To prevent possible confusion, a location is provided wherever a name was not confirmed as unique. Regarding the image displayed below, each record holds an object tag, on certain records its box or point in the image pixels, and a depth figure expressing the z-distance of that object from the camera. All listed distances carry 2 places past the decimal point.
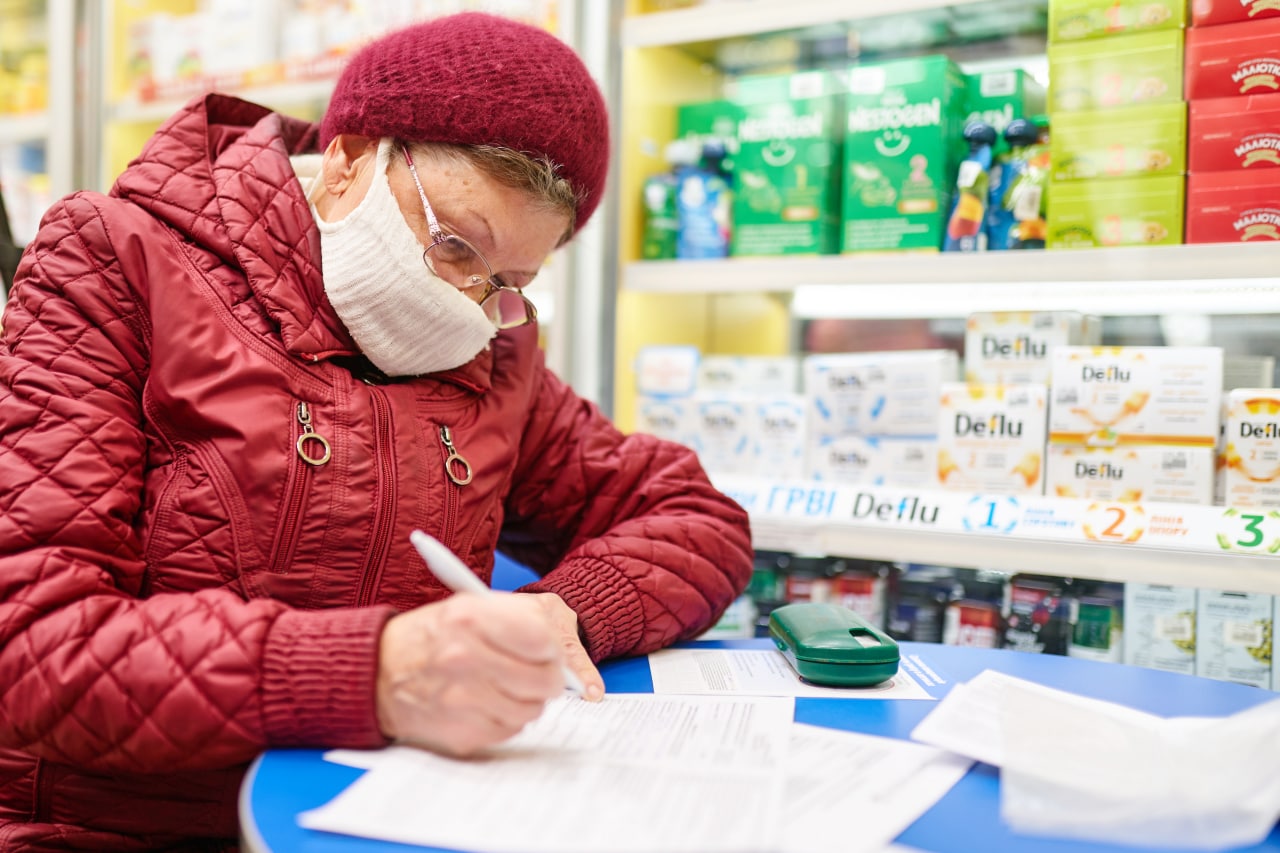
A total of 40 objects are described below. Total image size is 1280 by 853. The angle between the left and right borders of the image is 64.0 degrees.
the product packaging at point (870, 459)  1.94
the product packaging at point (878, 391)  1.94
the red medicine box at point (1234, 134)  1.62
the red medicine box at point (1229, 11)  1.64
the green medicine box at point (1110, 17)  1.71
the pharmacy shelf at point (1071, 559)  1.57
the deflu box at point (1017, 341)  1.88
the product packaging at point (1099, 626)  1.89
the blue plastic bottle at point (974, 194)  1.92
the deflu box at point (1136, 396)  1.69
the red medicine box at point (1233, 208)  1.62
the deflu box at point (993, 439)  1.83
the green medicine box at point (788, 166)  2.08
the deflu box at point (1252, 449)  1.64
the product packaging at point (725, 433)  2.10
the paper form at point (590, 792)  0.72
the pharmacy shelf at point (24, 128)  3.23
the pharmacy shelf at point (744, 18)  1.93
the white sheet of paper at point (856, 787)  0.75
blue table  0.77
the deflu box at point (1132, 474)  1.69
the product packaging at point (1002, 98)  1.98
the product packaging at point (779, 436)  2.05
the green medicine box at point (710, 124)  2.20
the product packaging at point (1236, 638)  1.73
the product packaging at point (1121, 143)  1.70
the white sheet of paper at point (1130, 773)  0.78
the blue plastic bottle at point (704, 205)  2.20
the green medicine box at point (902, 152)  1.94
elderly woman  0.87
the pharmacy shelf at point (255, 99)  2.65
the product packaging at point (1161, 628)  1.79
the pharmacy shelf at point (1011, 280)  1.66
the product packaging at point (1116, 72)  1.71
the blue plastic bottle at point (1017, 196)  1.86
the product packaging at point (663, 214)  2.24
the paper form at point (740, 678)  1.14
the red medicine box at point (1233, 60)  1.63
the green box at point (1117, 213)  1.71
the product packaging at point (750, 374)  2.15
